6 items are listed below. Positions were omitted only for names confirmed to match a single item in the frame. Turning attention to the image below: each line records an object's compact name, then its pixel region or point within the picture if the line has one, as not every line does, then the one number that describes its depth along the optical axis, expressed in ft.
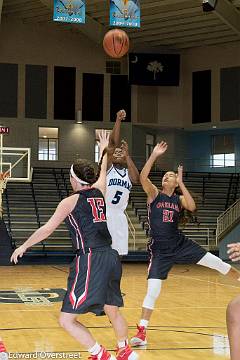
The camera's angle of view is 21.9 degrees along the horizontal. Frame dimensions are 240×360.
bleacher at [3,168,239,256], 74.95
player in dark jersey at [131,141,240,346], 23.90
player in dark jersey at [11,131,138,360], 16.56
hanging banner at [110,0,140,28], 59.33
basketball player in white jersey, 25.17
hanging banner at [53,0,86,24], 60.75
